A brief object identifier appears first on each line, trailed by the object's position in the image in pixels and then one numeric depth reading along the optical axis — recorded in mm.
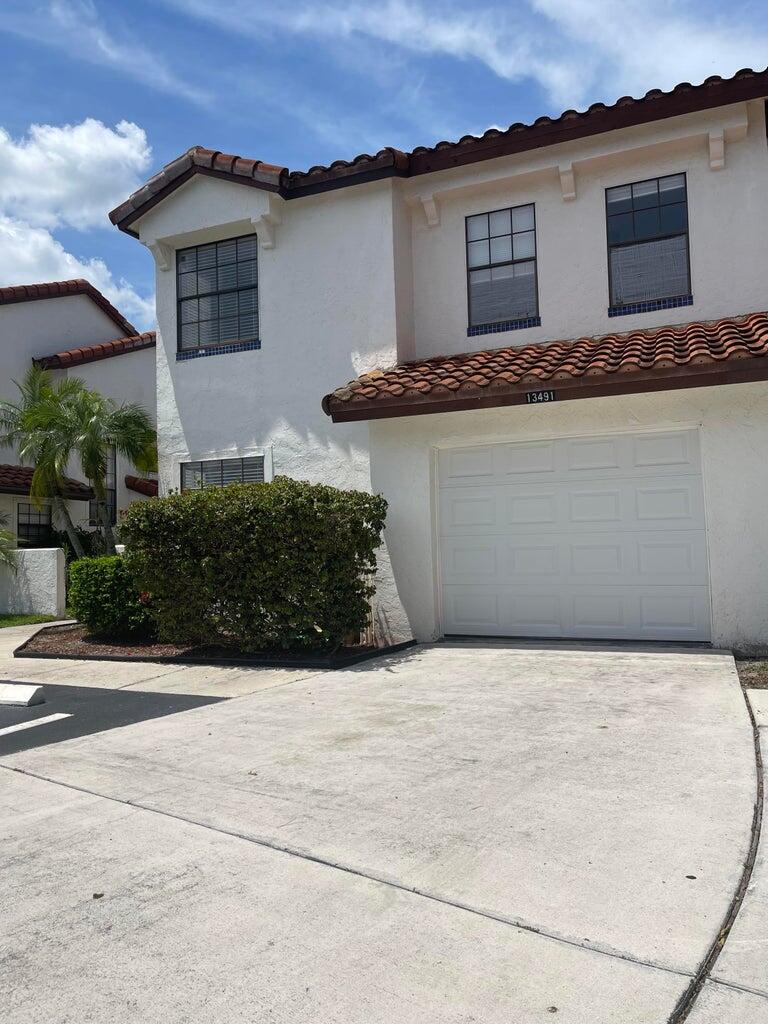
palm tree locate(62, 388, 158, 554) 15547
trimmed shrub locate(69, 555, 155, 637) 11719
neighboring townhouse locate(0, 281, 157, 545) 20047
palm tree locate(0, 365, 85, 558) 15859
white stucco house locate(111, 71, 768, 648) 9586
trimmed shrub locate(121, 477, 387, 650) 9555
